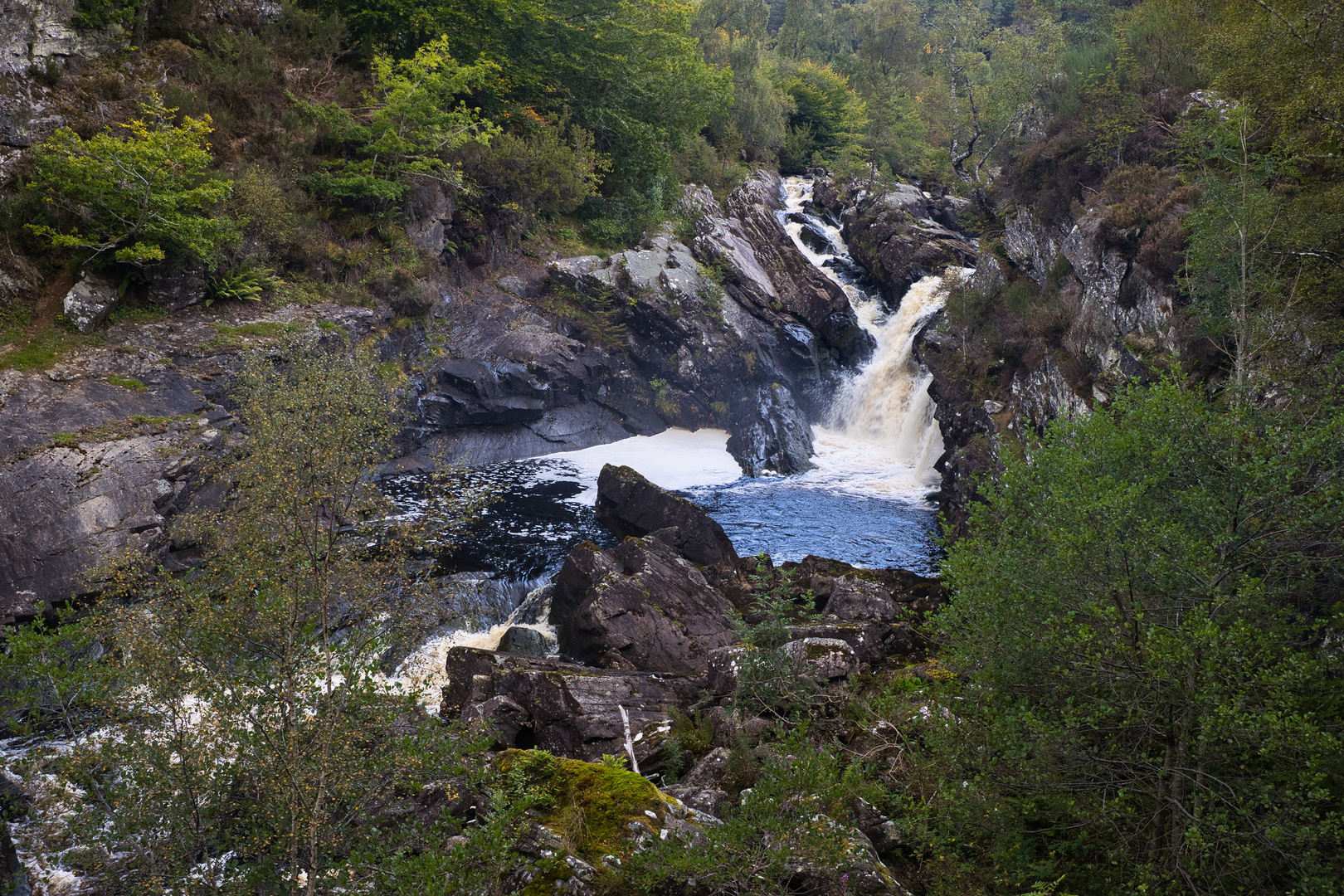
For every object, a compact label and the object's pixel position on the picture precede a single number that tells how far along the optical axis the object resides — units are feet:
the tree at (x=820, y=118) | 151.12
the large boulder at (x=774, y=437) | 93.40
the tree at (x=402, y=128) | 73.15
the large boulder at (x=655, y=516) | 56.75
